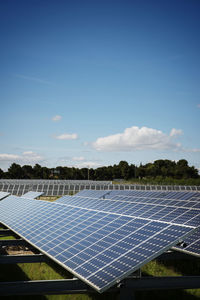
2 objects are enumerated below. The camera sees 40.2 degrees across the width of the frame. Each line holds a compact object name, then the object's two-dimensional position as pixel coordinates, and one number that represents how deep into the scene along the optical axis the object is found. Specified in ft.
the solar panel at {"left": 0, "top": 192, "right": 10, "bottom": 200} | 102.32
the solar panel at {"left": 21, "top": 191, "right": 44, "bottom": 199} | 101.47
